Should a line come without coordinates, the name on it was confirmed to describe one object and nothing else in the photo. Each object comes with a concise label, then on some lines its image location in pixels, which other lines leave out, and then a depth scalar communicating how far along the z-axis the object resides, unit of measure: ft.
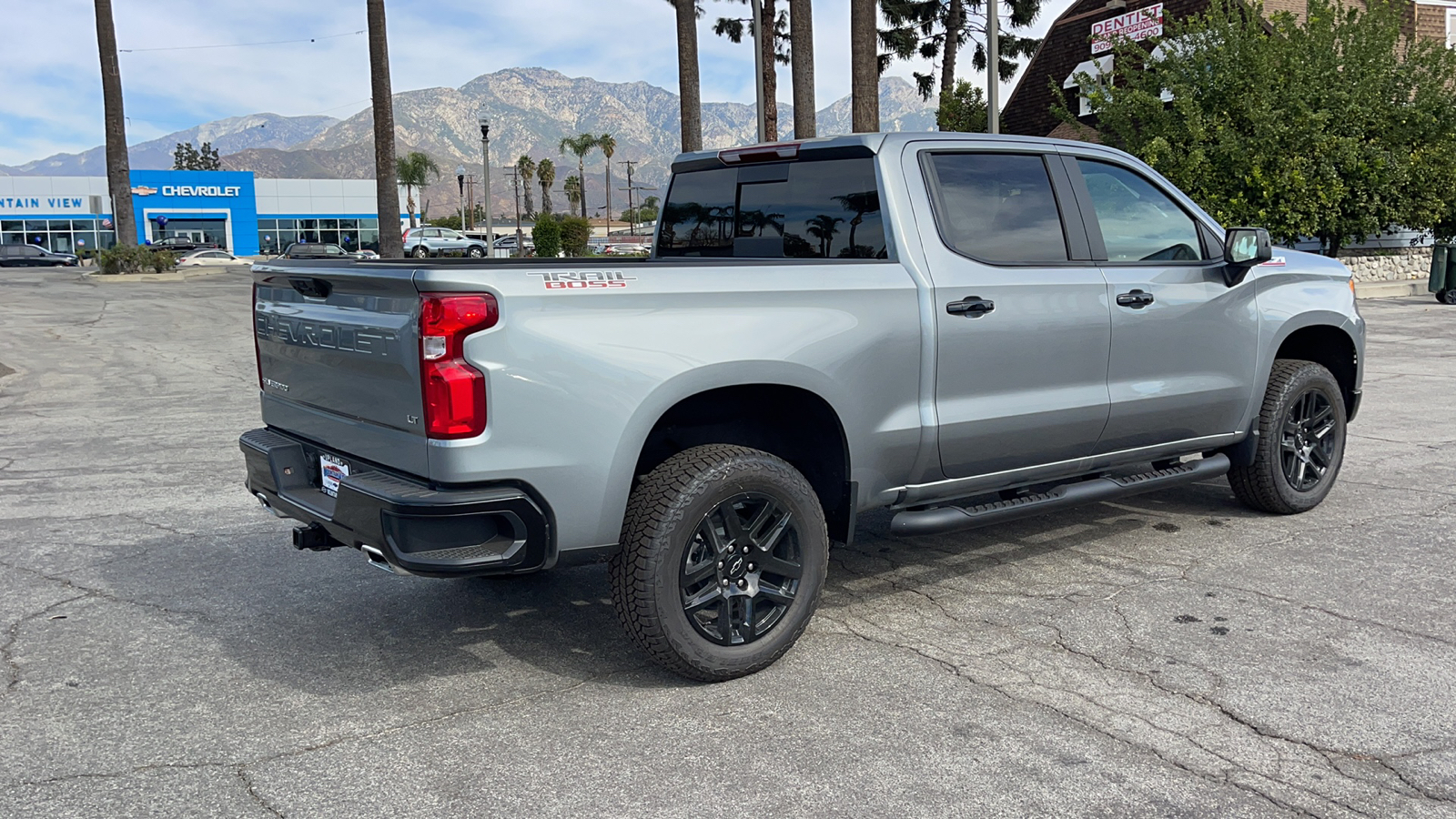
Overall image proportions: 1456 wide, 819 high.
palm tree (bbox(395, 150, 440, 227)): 386.52
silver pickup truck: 12.07
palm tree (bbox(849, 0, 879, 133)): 67.41
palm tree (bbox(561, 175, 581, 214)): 467.77
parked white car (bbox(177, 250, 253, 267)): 167.84
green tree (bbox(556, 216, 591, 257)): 136.67
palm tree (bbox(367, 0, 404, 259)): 86.43
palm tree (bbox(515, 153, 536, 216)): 445.78
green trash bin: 72.13
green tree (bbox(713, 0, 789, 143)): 94.08
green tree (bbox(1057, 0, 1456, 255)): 71.56
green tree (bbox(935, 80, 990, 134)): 121.19
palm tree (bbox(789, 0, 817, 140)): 75.41
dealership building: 241.35
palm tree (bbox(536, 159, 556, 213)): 440.45
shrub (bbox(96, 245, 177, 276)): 108.58
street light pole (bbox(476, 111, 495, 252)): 94.73
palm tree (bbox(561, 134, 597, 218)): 424.87
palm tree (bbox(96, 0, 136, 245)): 106.93
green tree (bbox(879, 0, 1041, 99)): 131.75
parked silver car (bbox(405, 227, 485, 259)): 172.24
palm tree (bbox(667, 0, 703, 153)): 80.59
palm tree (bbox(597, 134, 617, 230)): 430.61
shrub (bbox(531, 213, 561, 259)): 117.19
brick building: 103.04
